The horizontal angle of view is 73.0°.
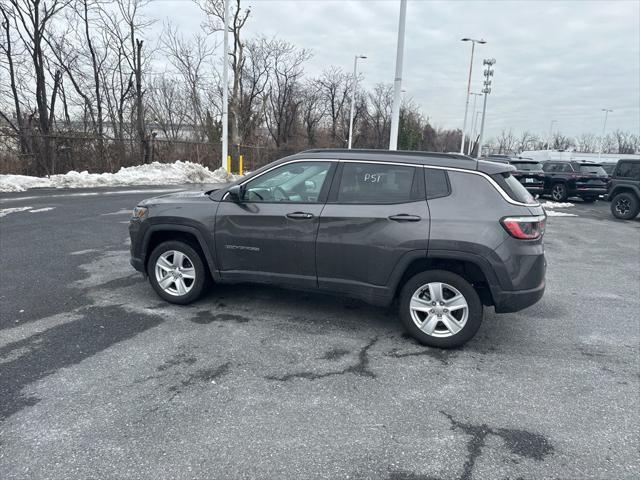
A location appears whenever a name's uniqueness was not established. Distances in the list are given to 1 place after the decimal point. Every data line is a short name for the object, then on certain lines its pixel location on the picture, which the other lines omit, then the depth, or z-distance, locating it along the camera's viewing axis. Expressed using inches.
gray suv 155.4
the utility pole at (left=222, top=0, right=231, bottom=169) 808.1
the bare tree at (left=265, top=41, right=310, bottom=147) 1758.1
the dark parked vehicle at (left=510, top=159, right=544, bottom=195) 762.2
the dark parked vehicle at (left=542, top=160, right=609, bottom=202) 760.3
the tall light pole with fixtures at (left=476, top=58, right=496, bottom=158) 1380.8
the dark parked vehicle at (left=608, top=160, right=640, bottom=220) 575.2
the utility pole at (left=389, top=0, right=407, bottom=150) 511.5
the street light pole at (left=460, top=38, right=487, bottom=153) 1327.5
